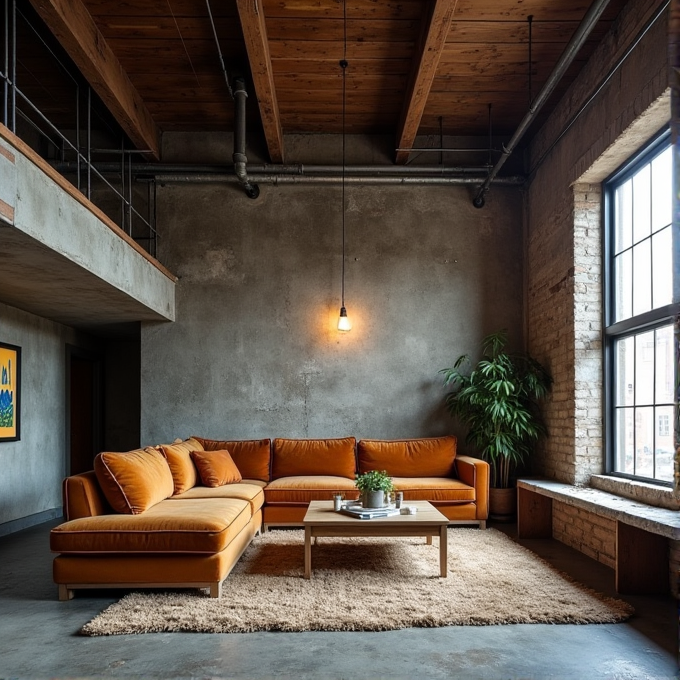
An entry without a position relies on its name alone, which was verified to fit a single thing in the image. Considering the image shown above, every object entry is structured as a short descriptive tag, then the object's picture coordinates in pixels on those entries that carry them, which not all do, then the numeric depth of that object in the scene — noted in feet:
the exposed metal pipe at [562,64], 13.26
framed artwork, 20.18
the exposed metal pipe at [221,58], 15.19
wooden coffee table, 14.32
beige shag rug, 11.34
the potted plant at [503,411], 21.01
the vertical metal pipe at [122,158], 21.18
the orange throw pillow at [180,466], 17.58
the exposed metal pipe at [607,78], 13.67
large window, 15.19
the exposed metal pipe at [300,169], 22.98
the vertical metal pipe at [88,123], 17.20
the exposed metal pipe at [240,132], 19.25
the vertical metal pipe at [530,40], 16.42
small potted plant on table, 15.74
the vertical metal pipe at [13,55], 12.99
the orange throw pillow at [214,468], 19.03
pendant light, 18.63
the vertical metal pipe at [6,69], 12.20
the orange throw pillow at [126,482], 13.91
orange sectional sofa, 12.94
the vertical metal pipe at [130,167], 21.80
